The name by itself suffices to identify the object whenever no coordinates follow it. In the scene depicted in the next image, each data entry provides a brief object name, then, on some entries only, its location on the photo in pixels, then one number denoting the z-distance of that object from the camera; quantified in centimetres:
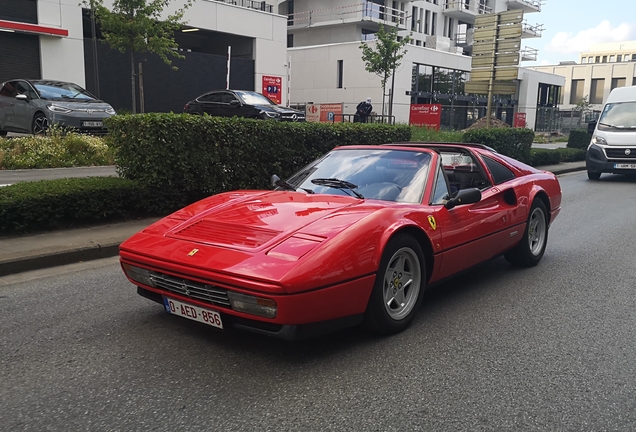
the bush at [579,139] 2275
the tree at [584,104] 6446
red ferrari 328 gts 327
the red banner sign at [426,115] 3431
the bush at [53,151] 1091
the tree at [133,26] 1791
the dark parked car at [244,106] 1762
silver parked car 1345
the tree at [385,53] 2950
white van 1502
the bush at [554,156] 1784
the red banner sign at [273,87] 3073
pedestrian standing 2462
